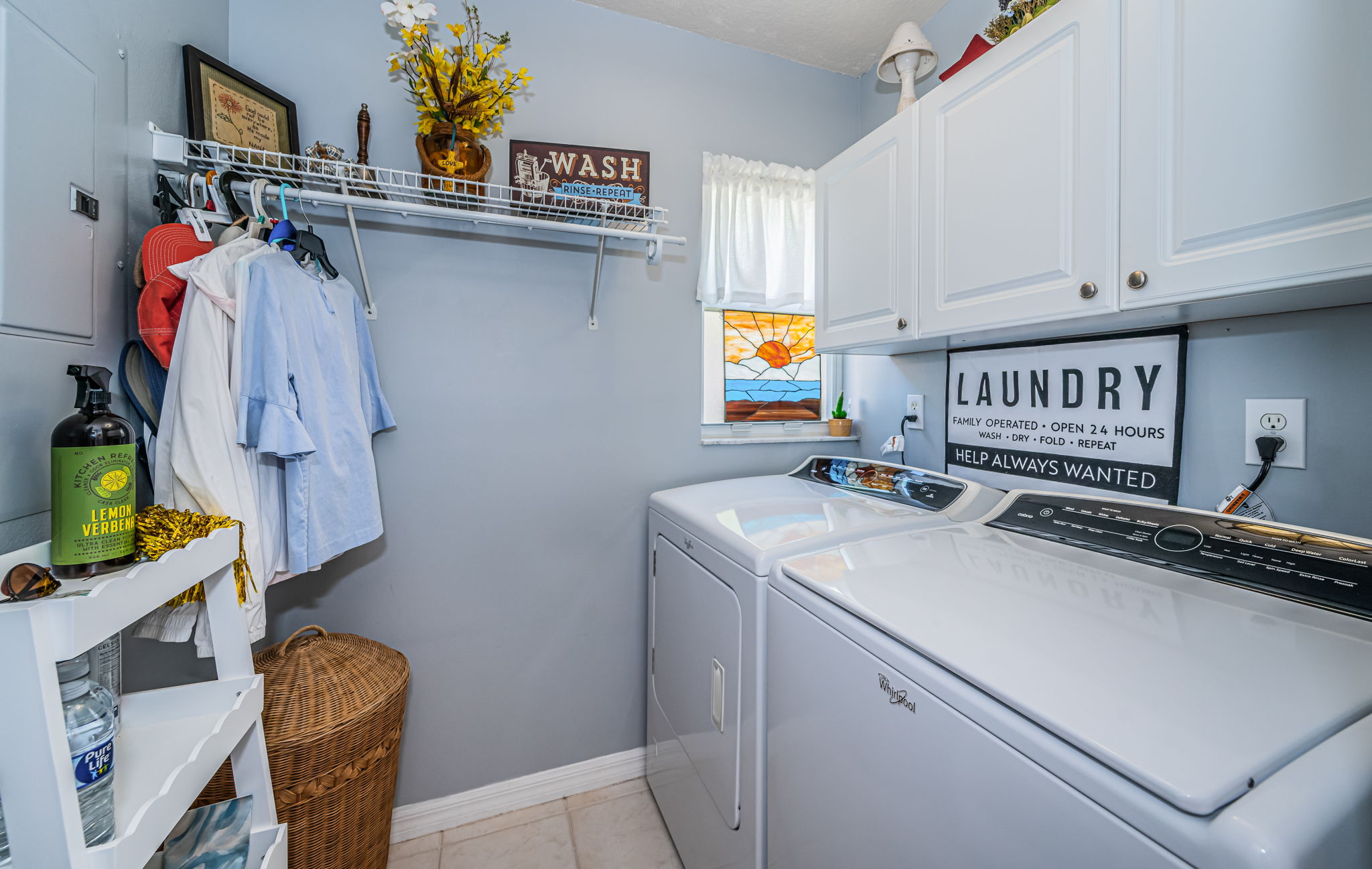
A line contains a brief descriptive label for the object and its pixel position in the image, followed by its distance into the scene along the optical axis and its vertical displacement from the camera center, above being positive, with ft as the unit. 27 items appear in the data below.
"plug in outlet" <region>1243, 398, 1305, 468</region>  3.38 -0.01
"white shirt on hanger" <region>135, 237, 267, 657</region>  3.48 -0.10
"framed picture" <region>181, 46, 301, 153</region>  4.21 +2.72
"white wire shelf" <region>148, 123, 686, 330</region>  4.29 +2.18
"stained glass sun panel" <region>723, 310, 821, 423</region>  6.97 +0.73
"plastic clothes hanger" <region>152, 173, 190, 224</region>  3.78 +1.60
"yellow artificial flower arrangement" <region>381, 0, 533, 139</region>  4.50 +3.16
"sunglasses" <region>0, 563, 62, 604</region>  1.96 -0.65
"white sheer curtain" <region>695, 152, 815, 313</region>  6.49 +2.41
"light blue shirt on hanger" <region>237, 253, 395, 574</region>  3.79 +0.12
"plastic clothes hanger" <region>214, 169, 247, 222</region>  4.19 +1.86
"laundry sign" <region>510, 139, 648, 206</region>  5.44 +2.77
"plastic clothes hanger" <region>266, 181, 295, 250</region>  4.23 +1.53
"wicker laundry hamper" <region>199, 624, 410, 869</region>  3.94 -2.61
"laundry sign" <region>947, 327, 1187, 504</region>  4.04 +0.07
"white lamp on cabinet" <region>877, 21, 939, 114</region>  5.02 +3.64
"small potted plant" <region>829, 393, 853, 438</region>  7.18 -0.08
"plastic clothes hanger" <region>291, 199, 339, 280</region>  4.41 +1.47
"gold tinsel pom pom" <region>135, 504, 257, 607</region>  2.64 -0.62
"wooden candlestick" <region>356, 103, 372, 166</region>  5.01 +2.82
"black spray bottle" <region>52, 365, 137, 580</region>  2.32 -0.33
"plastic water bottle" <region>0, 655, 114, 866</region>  2.03 -1.33
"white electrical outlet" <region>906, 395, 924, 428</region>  6.24 +0.16
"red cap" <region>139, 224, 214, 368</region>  3.49 +0.85
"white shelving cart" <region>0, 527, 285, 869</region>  1.79 -1.42
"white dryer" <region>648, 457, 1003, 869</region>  3.77 -1.60
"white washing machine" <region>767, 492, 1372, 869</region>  1.52 -1.02
